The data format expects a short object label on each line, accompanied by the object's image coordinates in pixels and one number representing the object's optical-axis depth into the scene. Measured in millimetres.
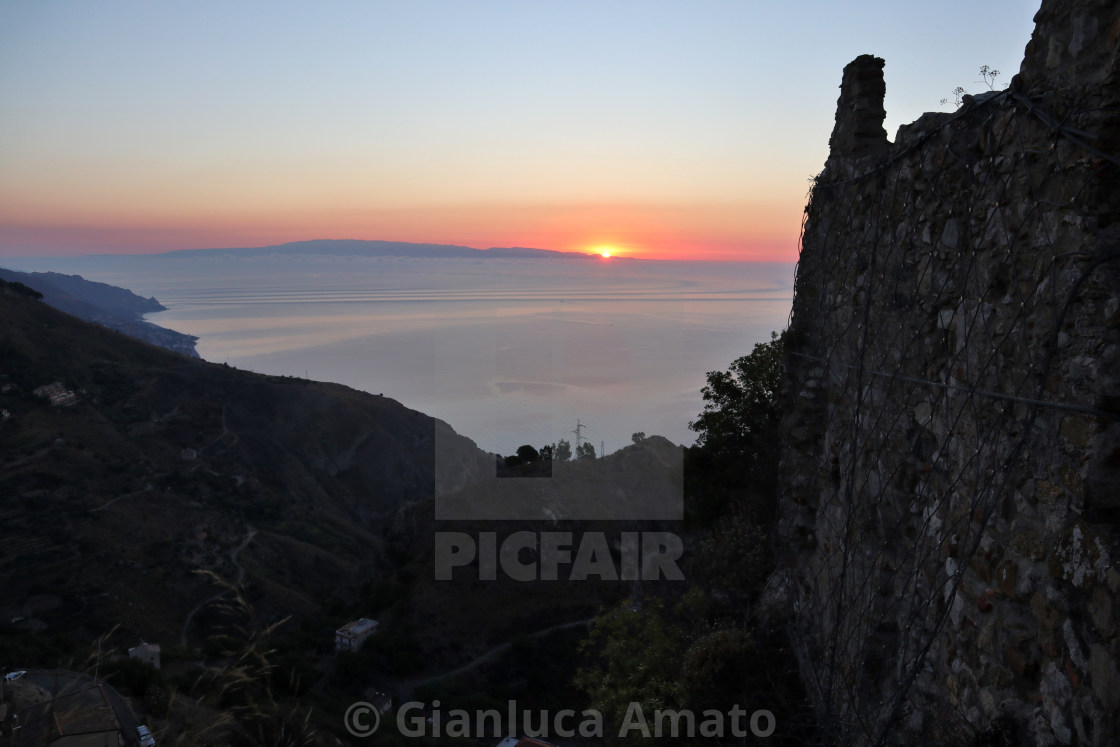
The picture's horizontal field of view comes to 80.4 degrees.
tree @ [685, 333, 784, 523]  8695
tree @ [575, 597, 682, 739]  6027
